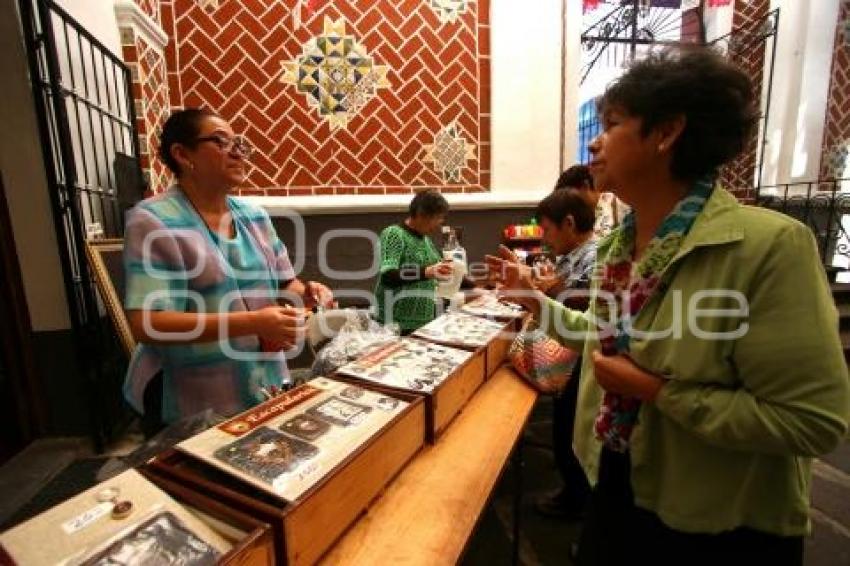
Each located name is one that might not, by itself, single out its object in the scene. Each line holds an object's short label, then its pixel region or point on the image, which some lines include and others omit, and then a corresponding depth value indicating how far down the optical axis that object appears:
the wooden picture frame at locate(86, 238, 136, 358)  2.71
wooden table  0.97
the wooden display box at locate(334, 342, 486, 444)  1.35
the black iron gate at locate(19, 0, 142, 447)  2.49
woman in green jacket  0.82
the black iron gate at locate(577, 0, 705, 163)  7.14
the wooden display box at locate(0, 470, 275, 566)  0.68
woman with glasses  1.29
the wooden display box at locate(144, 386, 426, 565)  0.79
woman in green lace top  2.97
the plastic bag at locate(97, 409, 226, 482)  1.13
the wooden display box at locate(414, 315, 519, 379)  1.83
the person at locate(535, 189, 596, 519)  2.05
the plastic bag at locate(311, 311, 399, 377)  1.98
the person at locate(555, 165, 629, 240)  2.88
